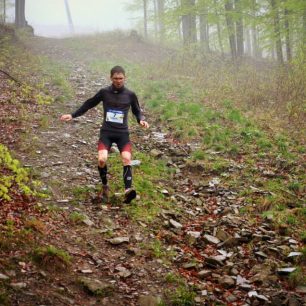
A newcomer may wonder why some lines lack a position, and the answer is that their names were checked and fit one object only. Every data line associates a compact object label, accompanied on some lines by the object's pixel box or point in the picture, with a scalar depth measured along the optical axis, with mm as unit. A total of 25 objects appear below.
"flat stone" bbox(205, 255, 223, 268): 6492
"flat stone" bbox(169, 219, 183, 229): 7567
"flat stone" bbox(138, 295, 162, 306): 5258
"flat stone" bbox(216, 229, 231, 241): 7309
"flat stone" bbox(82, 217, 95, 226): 7047
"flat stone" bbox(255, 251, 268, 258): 6758
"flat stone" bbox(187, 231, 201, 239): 7288
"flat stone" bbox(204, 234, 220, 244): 7188
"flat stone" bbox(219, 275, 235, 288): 5973
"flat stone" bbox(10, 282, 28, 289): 4851
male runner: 7621
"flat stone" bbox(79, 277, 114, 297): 5266
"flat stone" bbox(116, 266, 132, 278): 5805
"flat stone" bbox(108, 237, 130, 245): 6617
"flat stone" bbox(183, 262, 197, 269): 6326
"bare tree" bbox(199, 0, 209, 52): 30306
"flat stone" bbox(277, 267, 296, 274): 6215
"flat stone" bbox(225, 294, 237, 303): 5629
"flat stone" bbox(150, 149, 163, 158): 10934
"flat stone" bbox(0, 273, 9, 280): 4899
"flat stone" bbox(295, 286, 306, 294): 5811
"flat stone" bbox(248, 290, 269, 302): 5578
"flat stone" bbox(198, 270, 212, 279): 6160
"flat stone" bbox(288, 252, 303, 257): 6637
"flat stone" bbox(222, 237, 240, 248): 7133
